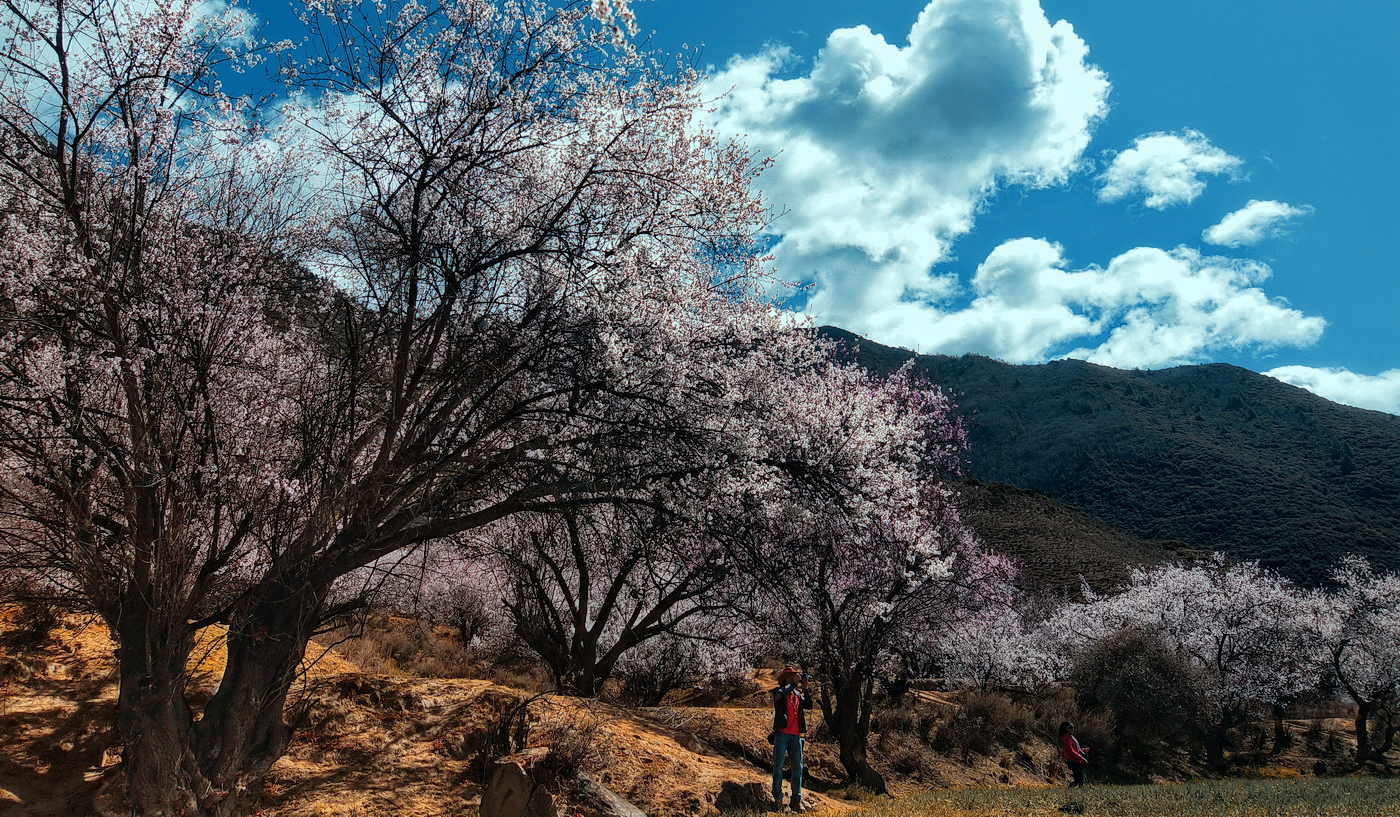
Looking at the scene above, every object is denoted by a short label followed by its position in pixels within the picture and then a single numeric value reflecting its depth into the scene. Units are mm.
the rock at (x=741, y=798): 9281
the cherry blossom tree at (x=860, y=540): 8133
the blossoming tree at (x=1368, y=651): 31891
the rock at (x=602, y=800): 7816
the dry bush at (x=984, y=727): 20922
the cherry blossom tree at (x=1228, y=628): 30844
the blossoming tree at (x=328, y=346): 5918
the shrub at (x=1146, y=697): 26469
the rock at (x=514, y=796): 7023
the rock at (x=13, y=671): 8531
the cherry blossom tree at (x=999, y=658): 29484
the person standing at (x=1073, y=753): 16500
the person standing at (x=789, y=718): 9828
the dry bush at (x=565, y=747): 8164
